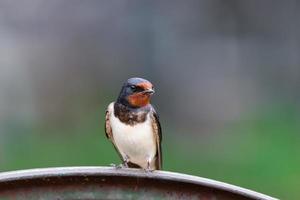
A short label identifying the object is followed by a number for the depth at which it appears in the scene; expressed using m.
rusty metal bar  5.39
